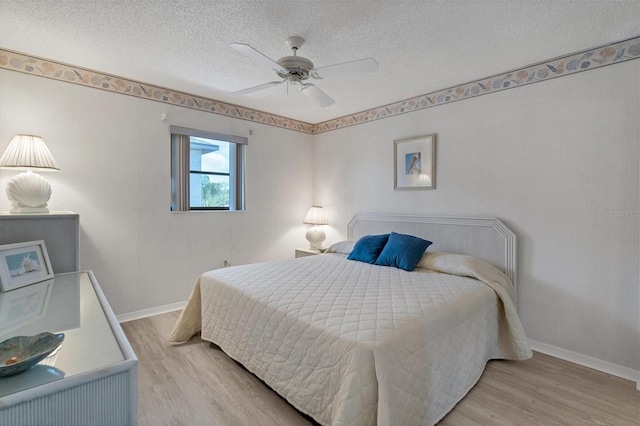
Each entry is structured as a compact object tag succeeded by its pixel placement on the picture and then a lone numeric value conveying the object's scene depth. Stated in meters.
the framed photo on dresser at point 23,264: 1.64
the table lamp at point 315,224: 4.34
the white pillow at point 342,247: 3.78
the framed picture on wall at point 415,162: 3.41
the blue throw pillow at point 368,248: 3.28
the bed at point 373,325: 1.51
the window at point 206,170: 3.51
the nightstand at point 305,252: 4.20
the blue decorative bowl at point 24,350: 0.79
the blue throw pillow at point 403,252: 2.93
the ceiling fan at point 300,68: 1.95
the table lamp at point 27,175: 2.28
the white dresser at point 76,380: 0.73
